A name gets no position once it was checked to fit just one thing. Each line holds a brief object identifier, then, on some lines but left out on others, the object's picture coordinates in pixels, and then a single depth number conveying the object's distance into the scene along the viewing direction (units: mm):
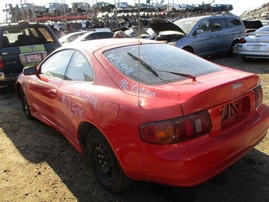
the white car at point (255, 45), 8422
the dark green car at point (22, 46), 5887
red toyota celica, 1941
